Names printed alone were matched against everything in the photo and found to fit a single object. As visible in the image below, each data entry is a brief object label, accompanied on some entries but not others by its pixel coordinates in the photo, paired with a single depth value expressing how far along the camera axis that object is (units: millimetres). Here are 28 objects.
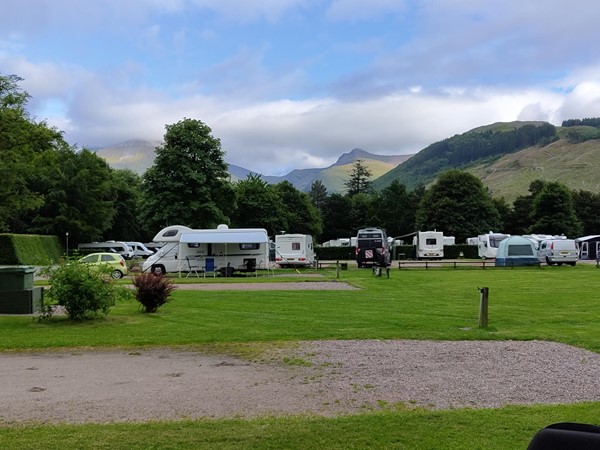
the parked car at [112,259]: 28875
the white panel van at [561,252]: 39156
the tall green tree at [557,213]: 66812
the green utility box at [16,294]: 12430
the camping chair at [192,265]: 31172
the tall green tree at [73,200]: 53594
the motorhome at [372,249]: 38500
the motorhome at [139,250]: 55212
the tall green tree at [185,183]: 43250
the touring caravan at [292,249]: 37094
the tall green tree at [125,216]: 66562
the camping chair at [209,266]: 30812
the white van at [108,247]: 52750
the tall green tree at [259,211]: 61500
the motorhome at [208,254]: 30938
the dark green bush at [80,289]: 12062
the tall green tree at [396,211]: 80812
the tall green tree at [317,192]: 105375
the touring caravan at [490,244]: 48812
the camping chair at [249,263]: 31484
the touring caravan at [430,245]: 50750
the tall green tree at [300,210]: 73125
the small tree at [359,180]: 112250
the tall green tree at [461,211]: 67312
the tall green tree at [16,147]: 38156
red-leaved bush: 13609
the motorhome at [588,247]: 52562
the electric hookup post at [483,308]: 11508
